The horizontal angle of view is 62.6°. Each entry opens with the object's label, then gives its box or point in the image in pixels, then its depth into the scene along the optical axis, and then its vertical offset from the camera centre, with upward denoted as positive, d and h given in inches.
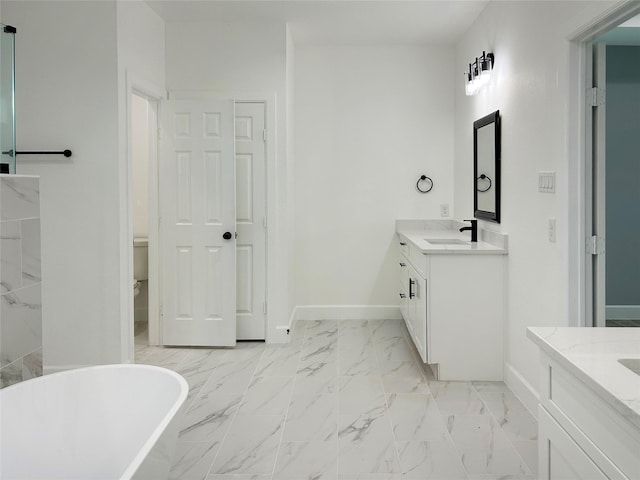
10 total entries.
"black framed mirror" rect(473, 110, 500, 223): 146.0 +16.6
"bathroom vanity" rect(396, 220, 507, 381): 138.6 -23.0
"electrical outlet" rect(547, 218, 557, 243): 108.3 -1.5
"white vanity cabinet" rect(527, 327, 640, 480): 44.3 -17.0
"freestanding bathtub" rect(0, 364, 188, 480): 74.4 -29.3
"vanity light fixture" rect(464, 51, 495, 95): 150.4 +44.6
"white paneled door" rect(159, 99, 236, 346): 169.3 +0.4
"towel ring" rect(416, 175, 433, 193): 205.3 +15.0
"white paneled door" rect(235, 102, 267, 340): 175.0 +1.1
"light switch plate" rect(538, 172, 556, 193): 108.4 +8.7
